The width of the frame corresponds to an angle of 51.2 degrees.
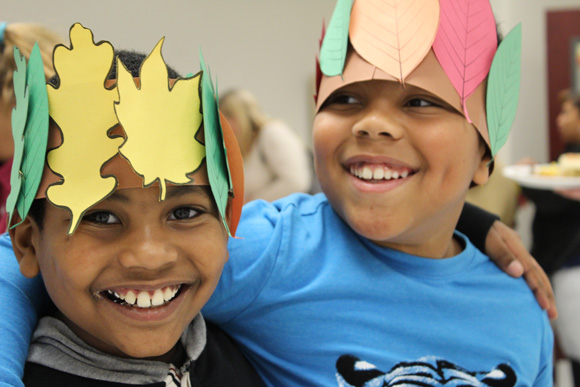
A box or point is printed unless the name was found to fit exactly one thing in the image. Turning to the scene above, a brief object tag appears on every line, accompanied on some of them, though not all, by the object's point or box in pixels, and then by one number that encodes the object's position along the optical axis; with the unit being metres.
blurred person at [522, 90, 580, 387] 2.41
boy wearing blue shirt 1.07
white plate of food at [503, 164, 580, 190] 2.68
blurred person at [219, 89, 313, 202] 3.14
